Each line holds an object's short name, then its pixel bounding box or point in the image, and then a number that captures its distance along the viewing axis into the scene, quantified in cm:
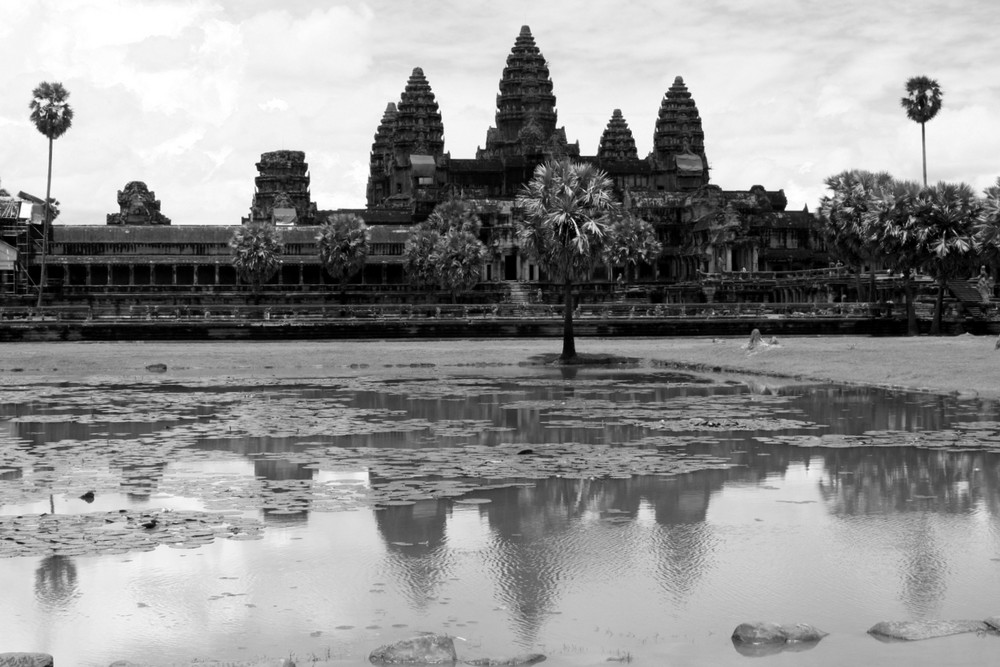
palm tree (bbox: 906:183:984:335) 5691
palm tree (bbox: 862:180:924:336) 5797
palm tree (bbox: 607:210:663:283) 9606
